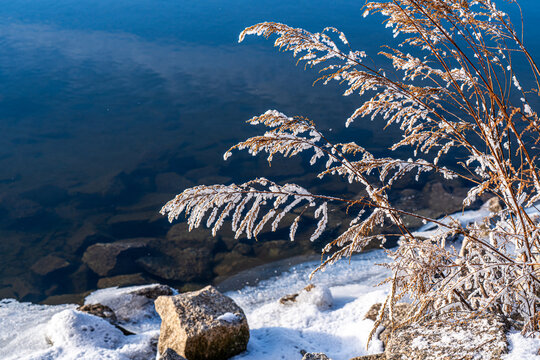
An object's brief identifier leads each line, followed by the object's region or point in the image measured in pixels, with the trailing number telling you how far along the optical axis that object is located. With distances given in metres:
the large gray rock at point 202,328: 4.06
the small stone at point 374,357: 2.99
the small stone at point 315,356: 3.09
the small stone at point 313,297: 5.67
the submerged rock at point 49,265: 7.35
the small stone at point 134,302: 5.75
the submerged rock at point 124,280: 7.05
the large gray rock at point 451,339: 2.32
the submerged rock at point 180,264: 7.33
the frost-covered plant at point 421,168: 2.34
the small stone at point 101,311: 5.37
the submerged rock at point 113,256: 7.42
